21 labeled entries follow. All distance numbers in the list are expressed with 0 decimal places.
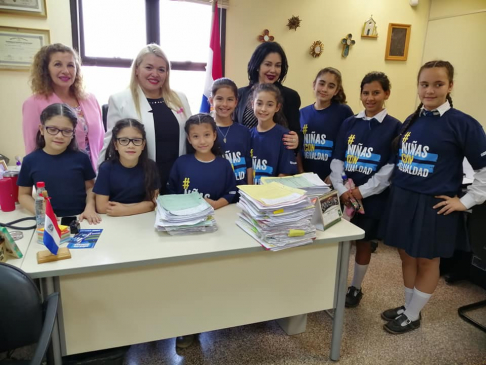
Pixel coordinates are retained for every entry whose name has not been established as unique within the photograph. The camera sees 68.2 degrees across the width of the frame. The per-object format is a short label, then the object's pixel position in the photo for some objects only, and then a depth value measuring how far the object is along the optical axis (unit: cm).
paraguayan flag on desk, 125
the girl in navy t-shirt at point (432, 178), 180
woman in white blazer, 191
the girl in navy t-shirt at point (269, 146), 208
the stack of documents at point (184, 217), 155
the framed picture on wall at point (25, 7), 292
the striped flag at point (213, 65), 353
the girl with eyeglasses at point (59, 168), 172
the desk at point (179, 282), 135
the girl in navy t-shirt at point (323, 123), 230
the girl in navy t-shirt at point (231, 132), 202
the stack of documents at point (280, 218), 153
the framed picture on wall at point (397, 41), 423
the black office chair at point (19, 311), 114
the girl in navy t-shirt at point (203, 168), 190
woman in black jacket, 221
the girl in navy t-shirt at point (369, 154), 207
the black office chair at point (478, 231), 193
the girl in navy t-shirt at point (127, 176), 177
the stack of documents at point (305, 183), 177
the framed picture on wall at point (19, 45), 298
